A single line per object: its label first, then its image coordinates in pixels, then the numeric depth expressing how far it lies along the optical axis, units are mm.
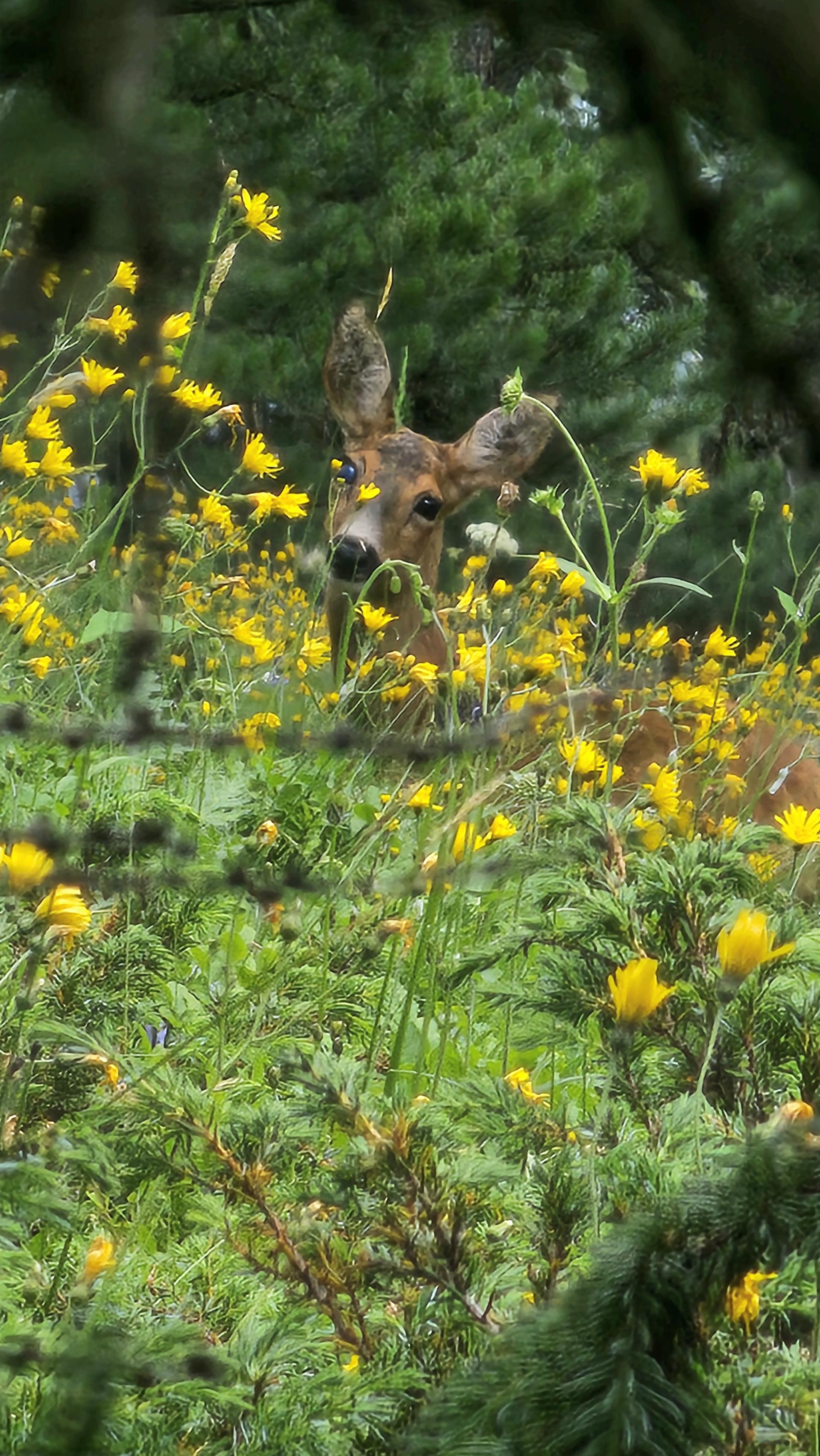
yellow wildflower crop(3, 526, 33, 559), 14107
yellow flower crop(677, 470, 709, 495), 12552
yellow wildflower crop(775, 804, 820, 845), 9385
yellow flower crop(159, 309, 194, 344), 13516
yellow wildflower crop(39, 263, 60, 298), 16525
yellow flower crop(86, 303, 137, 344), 14556
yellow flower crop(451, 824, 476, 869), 10158
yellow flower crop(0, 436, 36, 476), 13126
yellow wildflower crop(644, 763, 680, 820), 12246
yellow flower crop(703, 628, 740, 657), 16404
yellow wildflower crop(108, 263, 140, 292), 14579
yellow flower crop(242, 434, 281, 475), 15849
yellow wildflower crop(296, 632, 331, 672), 16455
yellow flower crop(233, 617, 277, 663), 15604
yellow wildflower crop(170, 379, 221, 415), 14143
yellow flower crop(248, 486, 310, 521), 15390
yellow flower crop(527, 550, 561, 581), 12361
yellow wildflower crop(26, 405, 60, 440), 13937
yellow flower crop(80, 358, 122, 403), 13837
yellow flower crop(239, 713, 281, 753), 15161
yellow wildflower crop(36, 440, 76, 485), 14174
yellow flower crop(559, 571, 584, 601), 13439
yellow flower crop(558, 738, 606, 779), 13164
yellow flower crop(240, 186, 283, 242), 12468
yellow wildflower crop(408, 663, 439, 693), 12857
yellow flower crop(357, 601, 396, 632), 15237
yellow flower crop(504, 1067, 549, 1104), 7352
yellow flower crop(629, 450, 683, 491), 11711
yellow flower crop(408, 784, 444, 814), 10931
